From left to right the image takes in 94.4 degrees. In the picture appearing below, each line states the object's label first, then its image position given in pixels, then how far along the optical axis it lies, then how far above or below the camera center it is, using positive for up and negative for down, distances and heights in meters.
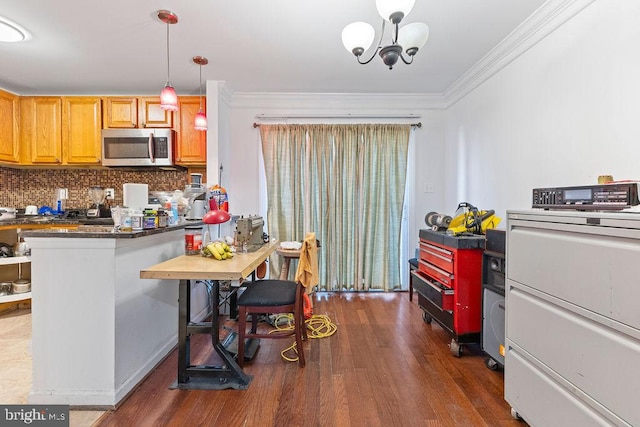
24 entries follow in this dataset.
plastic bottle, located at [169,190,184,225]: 2.42 +0.04
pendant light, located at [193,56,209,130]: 2.82 +0.87
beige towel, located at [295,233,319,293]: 2.15 -0.41
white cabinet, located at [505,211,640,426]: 1.00 -0.44
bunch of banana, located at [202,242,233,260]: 1.85 -0.26
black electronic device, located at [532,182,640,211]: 1.13 +0.06
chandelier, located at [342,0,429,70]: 1.51 +0.92
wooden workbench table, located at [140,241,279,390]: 1.77 -0.86
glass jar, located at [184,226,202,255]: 2.04 -0.24
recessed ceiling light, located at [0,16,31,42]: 2.23 +1.40
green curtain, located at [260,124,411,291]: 3.65 +0.26
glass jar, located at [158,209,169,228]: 2.04 -0.06
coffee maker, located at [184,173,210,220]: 2.97 +0.11
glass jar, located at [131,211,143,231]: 1.80 -0.07
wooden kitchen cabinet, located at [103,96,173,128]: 3.50 +1.14
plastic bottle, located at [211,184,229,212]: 2.93 +0.15
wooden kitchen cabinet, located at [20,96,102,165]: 3.49 +0.95
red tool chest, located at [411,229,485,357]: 2.18 -0.60
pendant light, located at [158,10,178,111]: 2.18 +0.87
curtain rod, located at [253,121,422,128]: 3.68 +1.06
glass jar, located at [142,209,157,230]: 1.89 -0.06
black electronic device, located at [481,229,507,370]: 1.92 -0.59
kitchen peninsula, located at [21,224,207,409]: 1.62 -0.59
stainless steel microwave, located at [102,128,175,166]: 3.39 +0.72
